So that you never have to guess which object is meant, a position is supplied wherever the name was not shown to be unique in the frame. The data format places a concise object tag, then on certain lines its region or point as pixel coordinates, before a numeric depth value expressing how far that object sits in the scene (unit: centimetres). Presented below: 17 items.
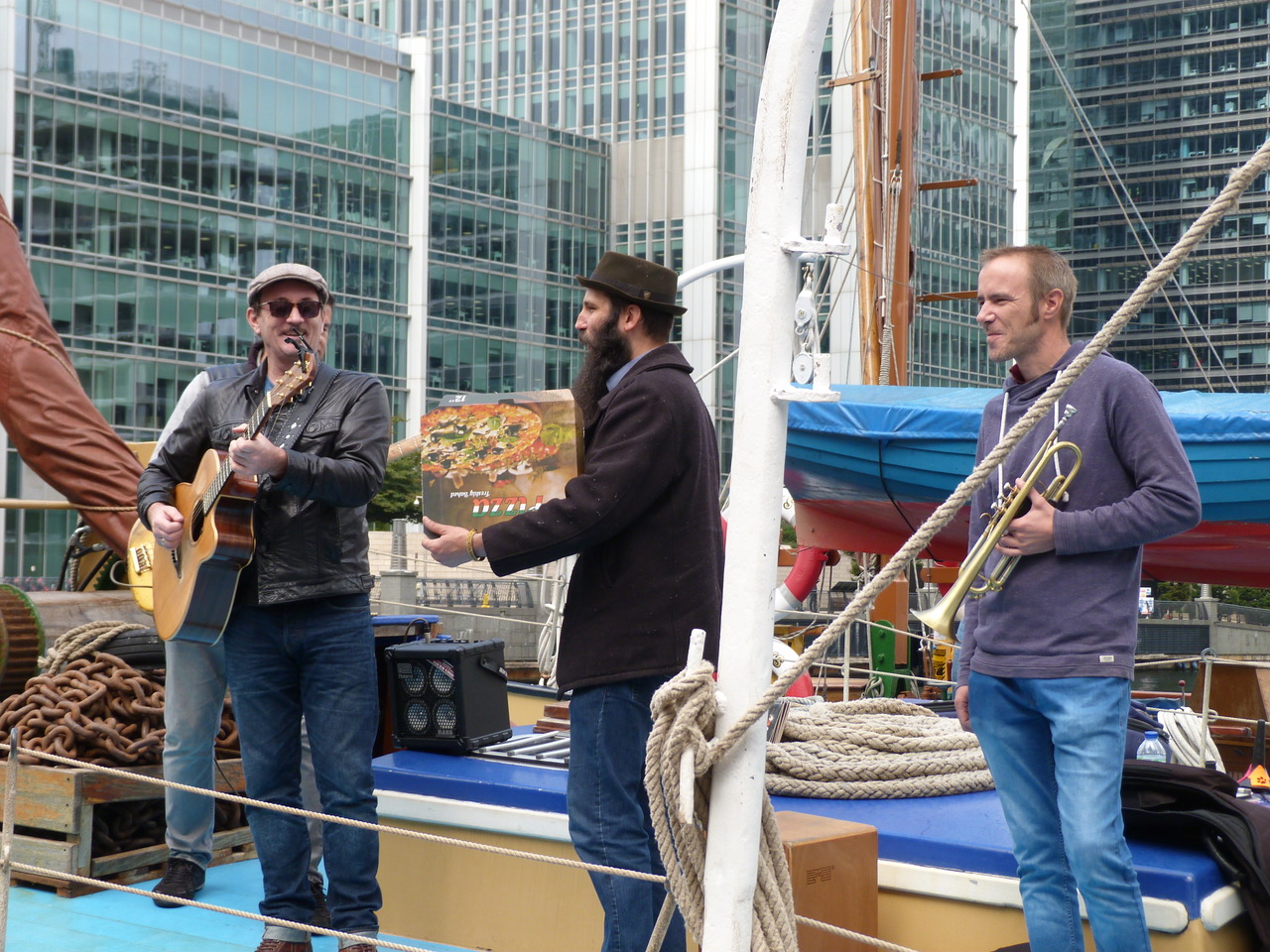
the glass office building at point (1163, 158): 6469
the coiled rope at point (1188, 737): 497
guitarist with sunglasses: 379
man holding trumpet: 281
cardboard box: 358
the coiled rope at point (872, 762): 465
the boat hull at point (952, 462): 667
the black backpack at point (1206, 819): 354
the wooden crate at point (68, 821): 473
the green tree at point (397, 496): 4628
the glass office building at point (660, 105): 5997
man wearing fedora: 305
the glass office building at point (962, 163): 6506
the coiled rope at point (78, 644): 539
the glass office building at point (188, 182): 4134
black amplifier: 496
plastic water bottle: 459
